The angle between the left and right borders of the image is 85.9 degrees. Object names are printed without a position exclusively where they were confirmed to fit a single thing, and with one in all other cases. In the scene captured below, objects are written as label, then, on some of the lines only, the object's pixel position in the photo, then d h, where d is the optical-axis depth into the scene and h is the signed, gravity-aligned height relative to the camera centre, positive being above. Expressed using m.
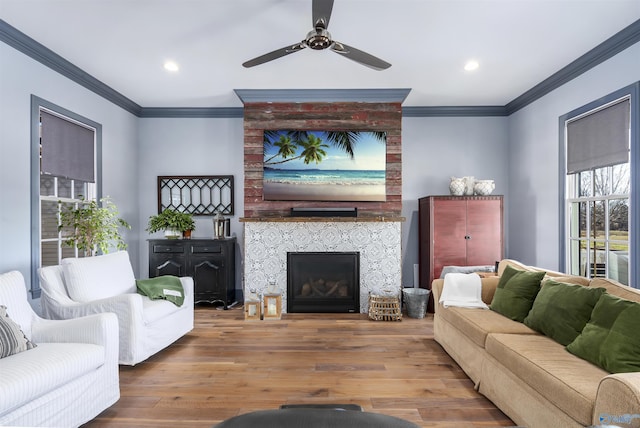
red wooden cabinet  4.30 -0.20
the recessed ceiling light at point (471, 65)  3.49 +1.55
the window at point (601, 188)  2.97 +0.26
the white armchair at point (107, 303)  2.64 -0.68
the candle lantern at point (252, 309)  4.08 -1.11
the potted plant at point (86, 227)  3.55 -0.12
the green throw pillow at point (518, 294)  2.56 -0.61
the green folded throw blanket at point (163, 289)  3.18 -0.69
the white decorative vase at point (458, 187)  4.41 +0.36
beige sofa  1.32 -0.80
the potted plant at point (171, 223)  4.51 -0.09
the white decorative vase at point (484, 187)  4.40 +0.36
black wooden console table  4.47 -0.61
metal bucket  4.14 -1.06
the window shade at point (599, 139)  3.04 +0.74
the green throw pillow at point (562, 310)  2.01 -0.59
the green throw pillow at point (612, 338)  1.59 -0.61
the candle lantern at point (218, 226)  4.61 -0.14
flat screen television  4.42 +0.61
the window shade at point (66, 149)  3.37 +0.72
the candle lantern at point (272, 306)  4.11 -1.08
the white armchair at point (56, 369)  1.59 -0.78
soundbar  4.31 +0.04
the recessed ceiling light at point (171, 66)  3.51 +1.56
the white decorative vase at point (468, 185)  4.44 +0.39
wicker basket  4.00 -1.11
